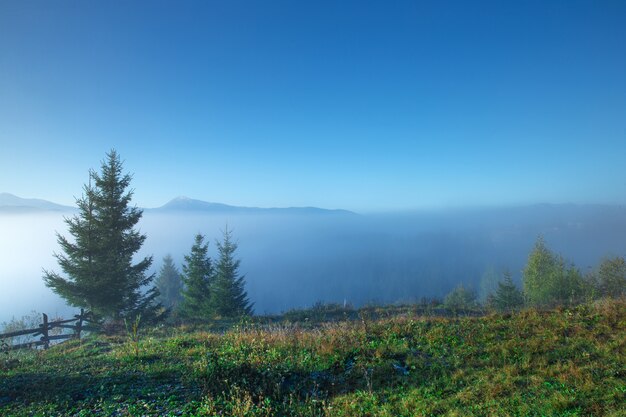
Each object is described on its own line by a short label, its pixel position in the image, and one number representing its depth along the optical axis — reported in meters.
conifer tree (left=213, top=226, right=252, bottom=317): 27.66
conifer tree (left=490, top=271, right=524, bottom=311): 32.35
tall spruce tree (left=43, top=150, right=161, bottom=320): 19.66
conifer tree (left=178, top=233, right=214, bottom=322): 29.70
